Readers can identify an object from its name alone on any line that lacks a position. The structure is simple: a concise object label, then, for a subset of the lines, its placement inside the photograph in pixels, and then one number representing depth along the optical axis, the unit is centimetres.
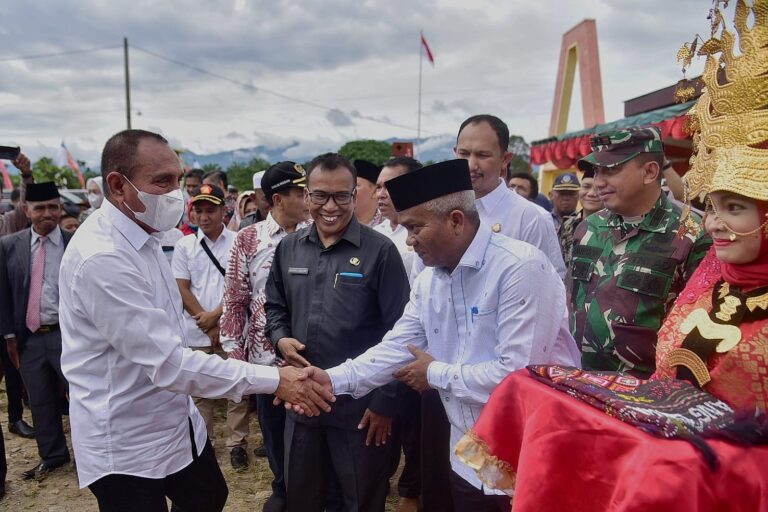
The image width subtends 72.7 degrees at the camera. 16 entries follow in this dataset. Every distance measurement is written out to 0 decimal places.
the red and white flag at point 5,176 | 1174
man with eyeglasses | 290
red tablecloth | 111
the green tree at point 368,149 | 5791
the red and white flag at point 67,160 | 1398
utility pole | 2220
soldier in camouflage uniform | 250
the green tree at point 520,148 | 5690
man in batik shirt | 382
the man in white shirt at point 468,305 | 207
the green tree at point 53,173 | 2524
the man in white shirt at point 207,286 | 465
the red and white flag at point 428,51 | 2553
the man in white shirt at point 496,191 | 355
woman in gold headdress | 144
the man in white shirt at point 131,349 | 226
